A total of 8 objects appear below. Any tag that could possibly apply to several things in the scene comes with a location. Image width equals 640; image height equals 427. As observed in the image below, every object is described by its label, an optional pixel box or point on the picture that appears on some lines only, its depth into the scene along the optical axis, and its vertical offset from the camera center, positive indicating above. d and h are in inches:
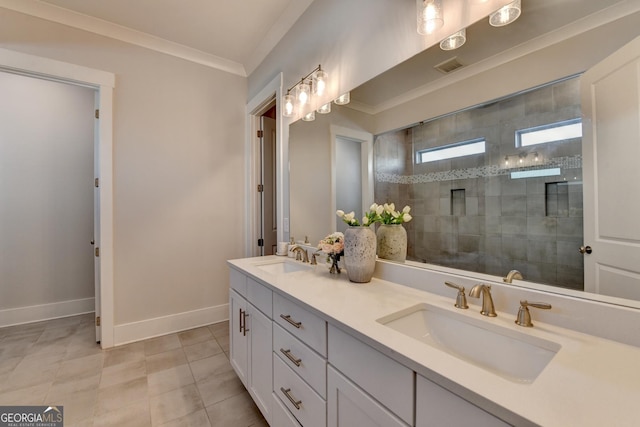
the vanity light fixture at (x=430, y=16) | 44.2 +32.6
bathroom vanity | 20.4 -14.4
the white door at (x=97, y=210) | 91.7 +2.0
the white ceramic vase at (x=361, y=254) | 51.9 -7.9
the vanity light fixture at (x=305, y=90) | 70.7 +35.3
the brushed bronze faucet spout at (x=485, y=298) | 35.6 -11.5
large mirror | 33.1 +14.0
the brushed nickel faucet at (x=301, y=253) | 73.7 -11.1
